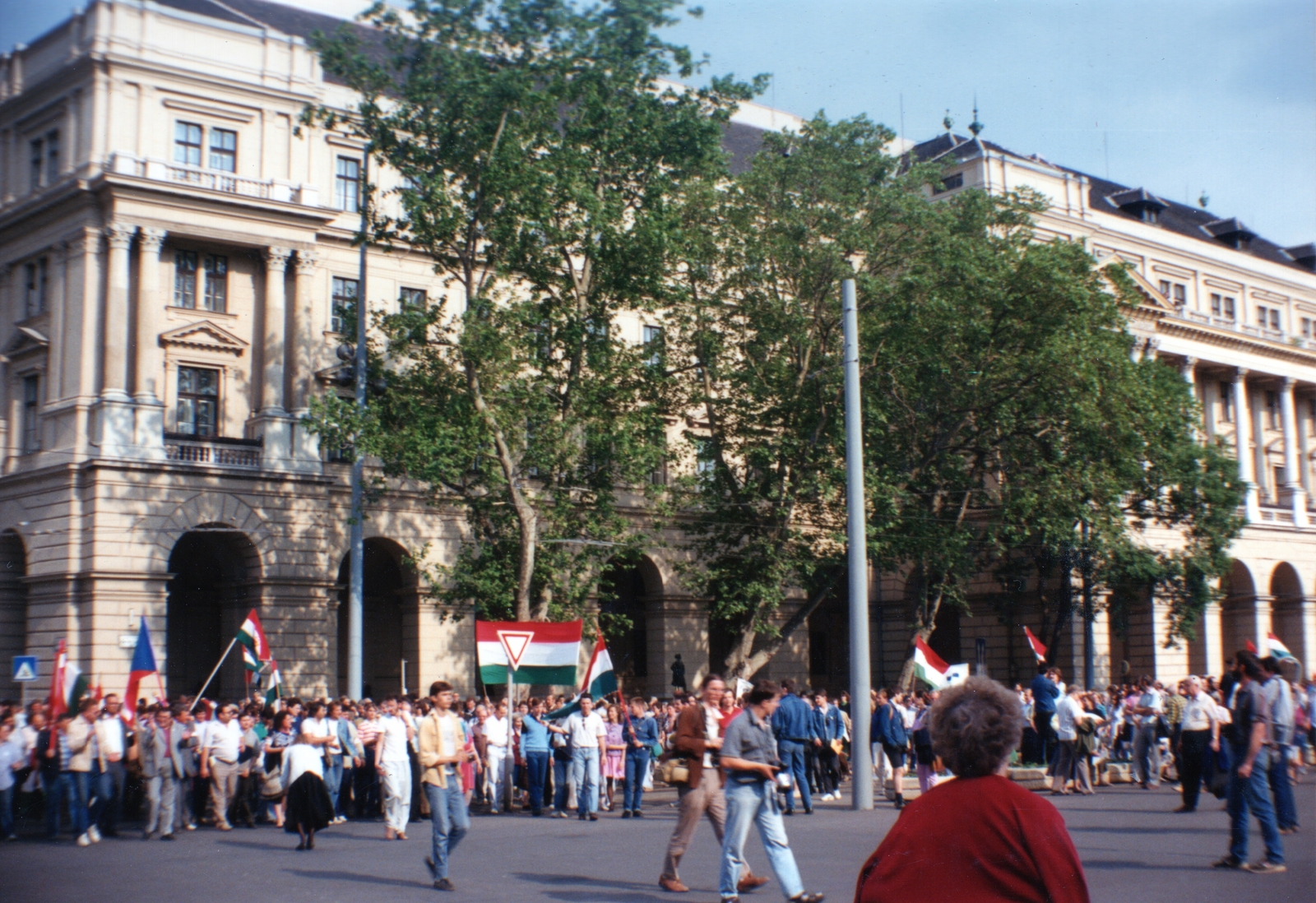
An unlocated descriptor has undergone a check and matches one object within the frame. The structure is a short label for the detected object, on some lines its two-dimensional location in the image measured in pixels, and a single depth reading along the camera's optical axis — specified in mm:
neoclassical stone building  37656
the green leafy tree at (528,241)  32000
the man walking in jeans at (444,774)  13105
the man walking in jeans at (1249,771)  12195
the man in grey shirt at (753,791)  11094
